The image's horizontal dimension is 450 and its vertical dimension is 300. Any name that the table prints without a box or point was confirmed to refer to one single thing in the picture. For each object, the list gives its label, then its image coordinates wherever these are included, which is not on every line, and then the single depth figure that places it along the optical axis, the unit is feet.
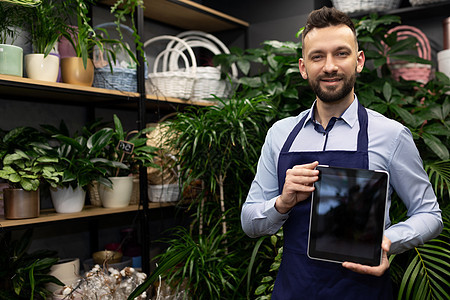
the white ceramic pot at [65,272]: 6.51
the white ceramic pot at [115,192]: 7.23
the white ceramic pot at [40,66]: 6.36
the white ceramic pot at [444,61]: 8.10
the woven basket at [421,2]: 8.36
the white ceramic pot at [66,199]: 6.68
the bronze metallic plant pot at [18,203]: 6.06
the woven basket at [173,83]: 8.17
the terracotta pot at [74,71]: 6.84
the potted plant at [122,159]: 7.23
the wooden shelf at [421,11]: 8.36
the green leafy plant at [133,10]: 7.09
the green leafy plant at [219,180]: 6.63
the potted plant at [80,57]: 6.57
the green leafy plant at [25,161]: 6.02
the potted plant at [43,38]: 6.36
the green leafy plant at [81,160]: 6.45
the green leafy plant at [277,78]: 8.23
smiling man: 3.60
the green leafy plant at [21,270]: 6.02
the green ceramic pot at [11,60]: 5.91
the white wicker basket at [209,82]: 8.62
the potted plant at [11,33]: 5.91
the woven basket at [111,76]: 7.38
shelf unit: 6.29
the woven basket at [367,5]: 8.59
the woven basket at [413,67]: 8.46
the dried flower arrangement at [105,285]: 5.72
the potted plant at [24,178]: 6.02
